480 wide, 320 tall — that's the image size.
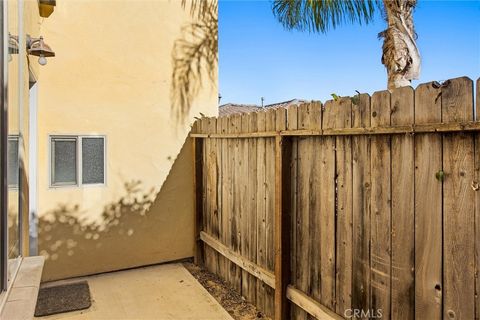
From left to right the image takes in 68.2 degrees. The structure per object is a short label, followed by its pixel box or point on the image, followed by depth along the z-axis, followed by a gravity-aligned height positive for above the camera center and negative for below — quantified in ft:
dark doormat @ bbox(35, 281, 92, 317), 13.82 -5.67
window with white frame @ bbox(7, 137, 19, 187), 6.54 -0.03
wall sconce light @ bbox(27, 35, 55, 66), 11.25 +3.70
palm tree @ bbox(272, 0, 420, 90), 17.66 +8.03
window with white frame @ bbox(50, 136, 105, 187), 16.38 +0.09
